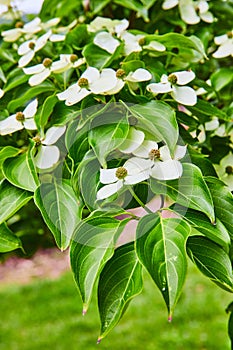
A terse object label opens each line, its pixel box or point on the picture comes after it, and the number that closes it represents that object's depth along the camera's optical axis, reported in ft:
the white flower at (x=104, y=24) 3.90
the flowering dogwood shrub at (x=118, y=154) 2.95
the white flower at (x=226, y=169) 3.62
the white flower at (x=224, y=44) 3.93
